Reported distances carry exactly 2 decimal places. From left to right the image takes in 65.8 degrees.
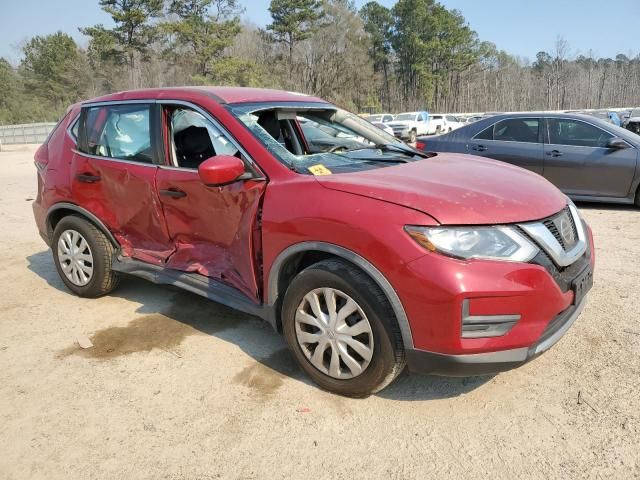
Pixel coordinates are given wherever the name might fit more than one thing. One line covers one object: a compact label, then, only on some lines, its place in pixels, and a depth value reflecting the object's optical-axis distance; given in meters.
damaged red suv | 2.35
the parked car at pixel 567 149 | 7.31
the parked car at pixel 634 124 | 16.27
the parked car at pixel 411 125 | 30.72
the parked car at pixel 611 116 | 20.92
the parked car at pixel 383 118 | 35.16
